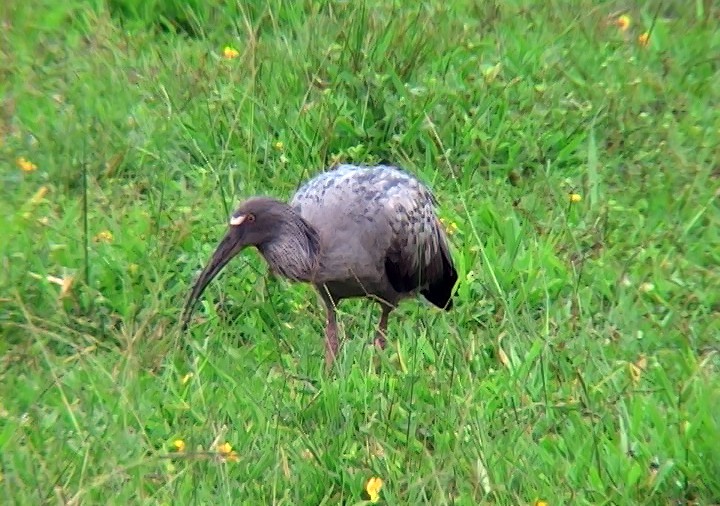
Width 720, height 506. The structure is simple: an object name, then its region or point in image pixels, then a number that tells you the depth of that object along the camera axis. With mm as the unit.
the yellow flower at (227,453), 9507
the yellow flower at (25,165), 14094
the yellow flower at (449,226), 13328
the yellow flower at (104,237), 12828
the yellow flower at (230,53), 15742
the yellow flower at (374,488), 9195
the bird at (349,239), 11977
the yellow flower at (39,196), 13062
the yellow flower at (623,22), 16609
